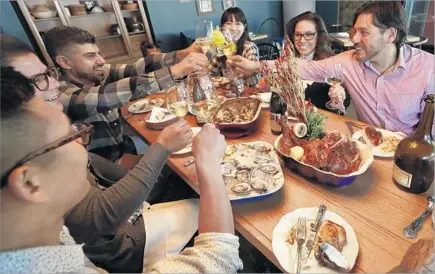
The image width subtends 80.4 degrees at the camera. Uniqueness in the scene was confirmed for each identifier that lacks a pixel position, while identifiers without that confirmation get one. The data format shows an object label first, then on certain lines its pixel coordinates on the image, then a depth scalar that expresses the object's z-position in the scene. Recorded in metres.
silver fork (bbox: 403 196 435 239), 0.59
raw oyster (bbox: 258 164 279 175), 0.80
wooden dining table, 0.56
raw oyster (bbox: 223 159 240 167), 0.88
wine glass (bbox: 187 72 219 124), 1.14
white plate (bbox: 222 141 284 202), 0.73
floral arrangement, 0.83
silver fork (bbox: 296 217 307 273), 0.57
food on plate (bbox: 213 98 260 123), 1.11
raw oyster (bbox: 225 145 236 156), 0.95
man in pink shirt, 1.21
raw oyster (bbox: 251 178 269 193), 0.74
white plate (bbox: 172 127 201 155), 1.03
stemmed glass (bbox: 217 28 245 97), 1.56
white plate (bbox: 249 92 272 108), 1.35
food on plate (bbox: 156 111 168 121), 1.33
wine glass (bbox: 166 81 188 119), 1.29
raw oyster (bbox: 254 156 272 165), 0.86
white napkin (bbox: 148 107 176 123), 1.32
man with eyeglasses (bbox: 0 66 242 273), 0.42
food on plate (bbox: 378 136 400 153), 0.87
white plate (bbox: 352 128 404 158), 0.85
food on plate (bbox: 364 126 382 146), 0.91
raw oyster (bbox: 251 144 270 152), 0.94
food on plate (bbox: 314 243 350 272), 0.53
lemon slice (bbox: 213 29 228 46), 1.52
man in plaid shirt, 1.32
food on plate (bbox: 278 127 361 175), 0.73
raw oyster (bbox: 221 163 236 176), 0.84
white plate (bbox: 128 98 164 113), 1.56
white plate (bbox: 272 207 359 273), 0.54
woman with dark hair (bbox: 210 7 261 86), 2.22
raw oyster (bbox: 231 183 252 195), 0.74
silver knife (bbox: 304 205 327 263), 0.58
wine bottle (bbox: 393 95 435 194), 0.65
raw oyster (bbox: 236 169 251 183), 0.80
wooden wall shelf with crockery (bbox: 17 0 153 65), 3.18
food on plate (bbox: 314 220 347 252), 0.58
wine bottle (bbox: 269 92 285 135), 1.10
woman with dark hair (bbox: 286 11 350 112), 1.86
